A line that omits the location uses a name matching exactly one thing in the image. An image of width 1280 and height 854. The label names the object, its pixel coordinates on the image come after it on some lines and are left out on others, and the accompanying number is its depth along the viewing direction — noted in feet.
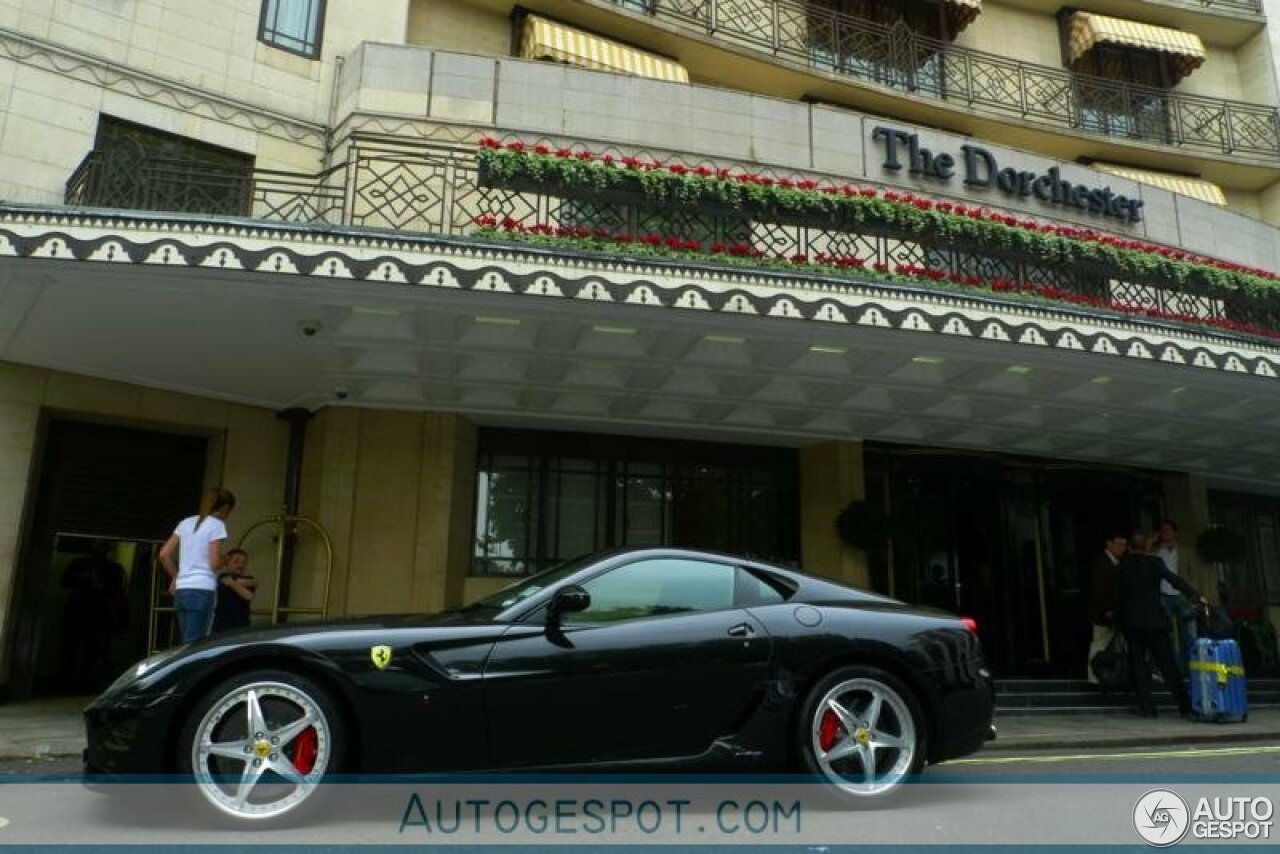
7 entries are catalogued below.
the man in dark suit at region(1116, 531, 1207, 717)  29.68
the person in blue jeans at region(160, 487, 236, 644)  22.68
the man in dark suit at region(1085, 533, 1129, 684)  32.68
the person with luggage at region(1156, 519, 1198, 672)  30.99
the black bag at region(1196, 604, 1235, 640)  29.58
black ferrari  13.20
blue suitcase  29.12
